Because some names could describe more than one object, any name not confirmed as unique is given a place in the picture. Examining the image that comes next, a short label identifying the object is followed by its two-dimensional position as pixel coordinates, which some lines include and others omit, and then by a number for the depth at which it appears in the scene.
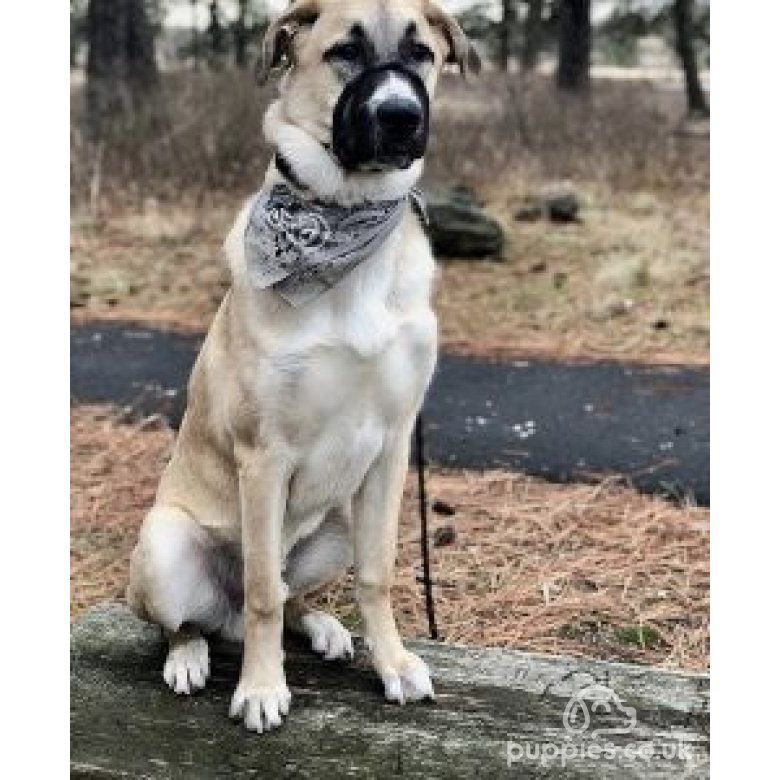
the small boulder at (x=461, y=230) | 9.05
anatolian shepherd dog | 2.50
